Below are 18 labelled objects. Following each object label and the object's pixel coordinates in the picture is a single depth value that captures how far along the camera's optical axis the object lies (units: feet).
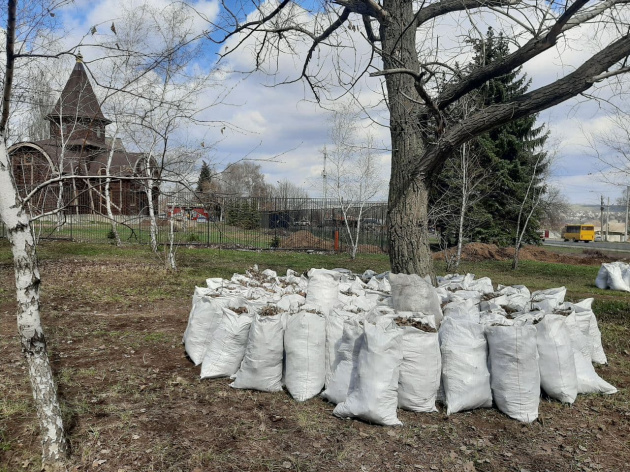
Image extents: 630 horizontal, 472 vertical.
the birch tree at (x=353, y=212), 54.49
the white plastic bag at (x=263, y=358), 11.42
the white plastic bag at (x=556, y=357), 11.03
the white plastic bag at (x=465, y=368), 10.57
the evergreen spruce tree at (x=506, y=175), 61.16
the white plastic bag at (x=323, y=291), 14.17
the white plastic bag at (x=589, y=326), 13.08
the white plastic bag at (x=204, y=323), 13.43
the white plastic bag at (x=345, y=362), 10.58
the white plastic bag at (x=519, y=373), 10.44
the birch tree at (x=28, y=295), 7.31
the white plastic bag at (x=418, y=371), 10.43
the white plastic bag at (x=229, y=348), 12.12
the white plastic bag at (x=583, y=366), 11.98
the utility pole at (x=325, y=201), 57.36
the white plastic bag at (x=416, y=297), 12.87
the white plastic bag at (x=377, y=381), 9.75
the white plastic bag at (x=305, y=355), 11.21
